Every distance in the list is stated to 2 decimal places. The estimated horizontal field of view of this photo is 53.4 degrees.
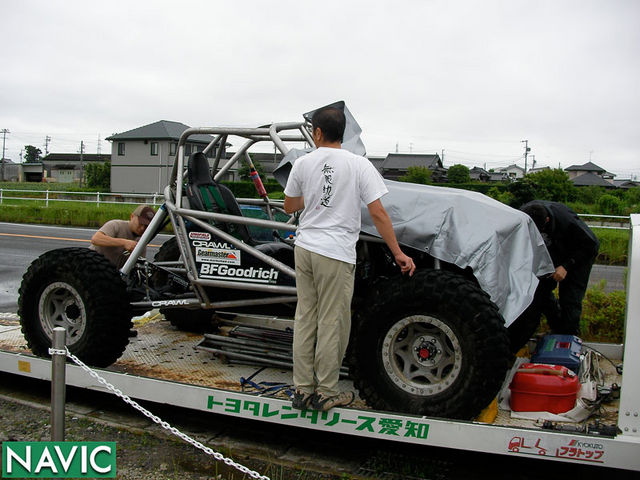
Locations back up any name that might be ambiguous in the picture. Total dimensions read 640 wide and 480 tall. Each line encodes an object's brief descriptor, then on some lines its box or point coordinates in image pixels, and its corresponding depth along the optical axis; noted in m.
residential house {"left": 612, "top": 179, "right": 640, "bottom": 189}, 77.61
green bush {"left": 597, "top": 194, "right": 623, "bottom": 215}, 25.31
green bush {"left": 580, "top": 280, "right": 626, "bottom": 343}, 6.16
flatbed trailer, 3.23
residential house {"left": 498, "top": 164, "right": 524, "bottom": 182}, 128.12
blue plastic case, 4.56
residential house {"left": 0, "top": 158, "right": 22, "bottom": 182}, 106.86
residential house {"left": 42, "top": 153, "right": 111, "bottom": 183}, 96.75
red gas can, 3.97
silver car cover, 3.86
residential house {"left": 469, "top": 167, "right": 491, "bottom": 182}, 81.85
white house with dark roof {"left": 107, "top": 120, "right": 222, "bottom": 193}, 58.16
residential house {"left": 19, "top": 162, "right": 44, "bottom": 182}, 108.38
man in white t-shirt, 3.62
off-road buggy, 3.75
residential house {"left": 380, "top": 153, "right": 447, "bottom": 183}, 69.34
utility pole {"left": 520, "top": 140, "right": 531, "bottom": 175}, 96.38
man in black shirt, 5.56
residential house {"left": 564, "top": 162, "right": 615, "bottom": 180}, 102.48
